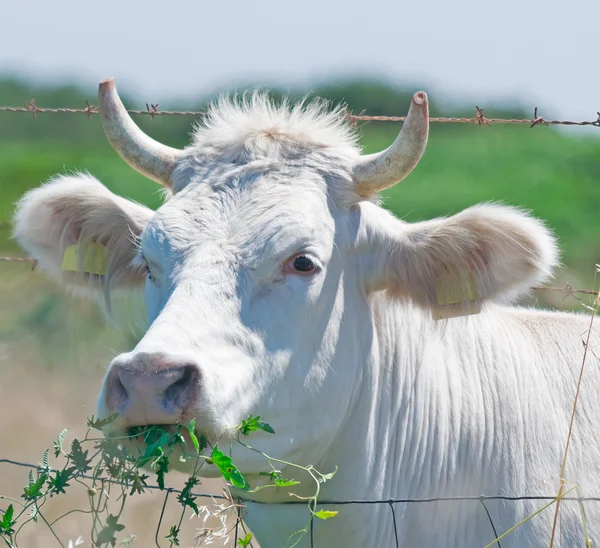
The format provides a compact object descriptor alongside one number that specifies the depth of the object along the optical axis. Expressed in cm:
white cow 764
